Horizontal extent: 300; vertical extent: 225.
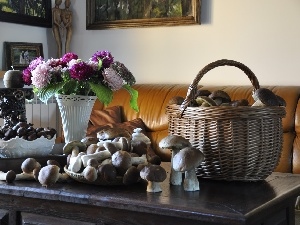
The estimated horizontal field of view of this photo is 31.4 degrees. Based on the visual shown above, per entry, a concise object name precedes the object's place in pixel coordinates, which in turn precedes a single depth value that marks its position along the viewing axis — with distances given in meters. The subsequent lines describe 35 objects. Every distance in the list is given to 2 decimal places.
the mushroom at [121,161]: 1.48
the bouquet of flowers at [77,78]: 1.94
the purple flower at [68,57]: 2.05
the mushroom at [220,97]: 1.73
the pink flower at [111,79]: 1.98
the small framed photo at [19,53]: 4.10
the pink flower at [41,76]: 1.94
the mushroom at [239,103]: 1.62
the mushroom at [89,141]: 1.71
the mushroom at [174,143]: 1.49
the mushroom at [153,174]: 1.40
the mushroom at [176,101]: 1.71
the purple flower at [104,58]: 2.02
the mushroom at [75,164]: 1.52
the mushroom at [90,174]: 1.46
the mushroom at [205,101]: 1.62
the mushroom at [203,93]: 1.80
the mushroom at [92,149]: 1.57
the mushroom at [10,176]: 1.57
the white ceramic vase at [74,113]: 1.96
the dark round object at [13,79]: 2.02
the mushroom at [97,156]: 1.53
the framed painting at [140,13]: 3.97
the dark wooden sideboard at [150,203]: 1.27
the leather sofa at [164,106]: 3.21
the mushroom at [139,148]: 1.61
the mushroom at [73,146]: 1.65
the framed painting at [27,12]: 4.04
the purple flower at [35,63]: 2.06
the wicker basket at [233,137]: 1.53
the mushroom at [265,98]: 1.60
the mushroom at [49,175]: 1.50
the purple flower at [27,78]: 2.04
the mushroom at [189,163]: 1.42
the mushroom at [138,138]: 1.66
